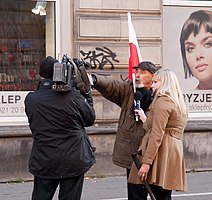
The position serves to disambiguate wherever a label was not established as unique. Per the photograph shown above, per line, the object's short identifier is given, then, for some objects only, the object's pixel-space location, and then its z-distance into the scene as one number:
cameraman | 5.98
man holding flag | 7.00
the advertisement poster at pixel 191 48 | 12.33
